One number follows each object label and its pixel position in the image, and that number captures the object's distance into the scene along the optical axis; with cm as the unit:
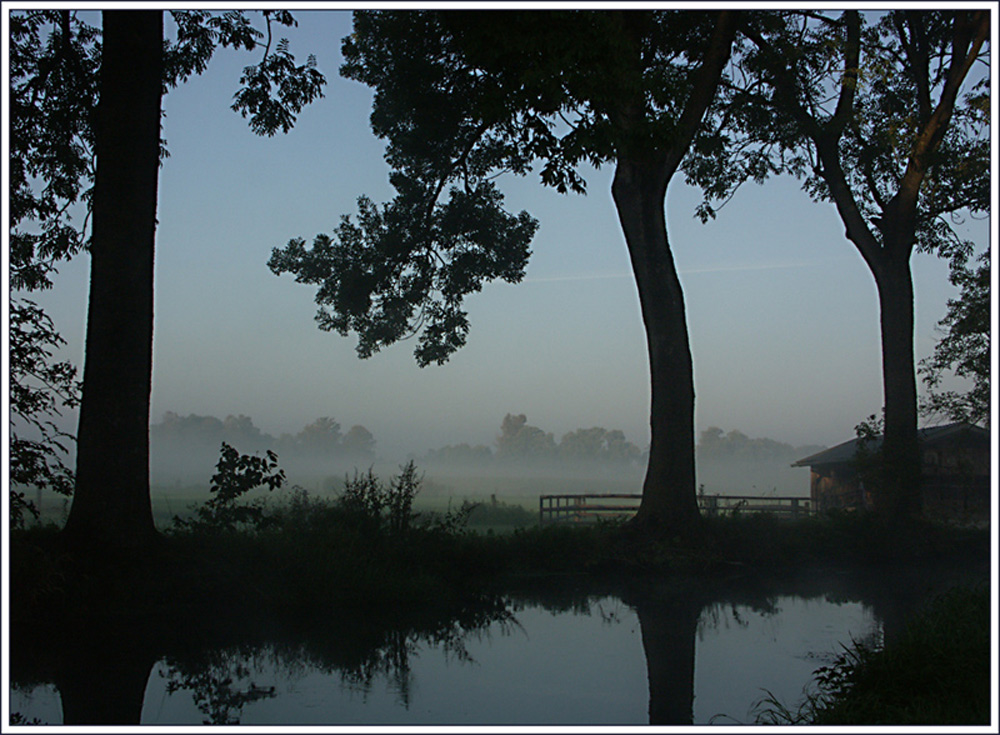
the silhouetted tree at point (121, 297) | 1076
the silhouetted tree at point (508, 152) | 1119
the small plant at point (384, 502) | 1362
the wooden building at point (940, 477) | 2269
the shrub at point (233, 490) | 1232
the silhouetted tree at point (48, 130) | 1401
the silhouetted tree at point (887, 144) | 2088
